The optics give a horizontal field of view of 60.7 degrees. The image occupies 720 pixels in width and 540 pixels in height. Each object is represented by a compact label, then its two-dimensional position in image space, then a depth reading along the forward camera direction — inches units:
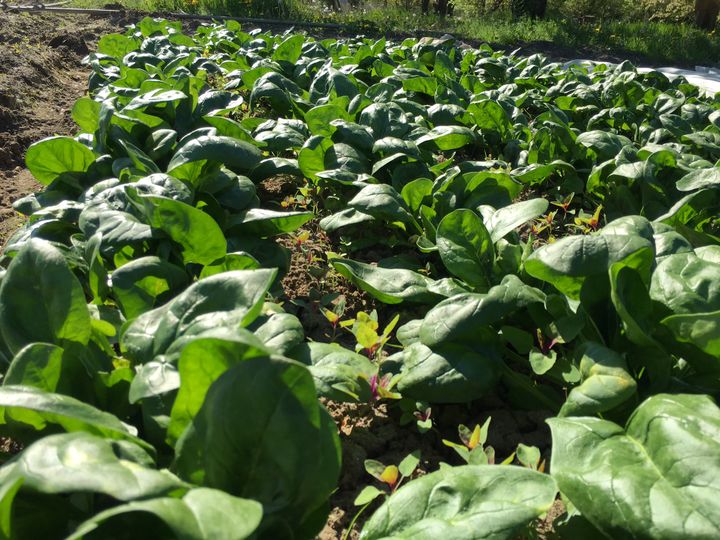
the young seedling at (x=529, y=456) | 16.0
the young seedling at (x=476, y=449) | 16.3
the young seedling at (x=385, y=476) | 15.4
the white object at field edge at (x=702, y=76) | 73.5
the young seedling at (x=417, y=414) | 18.6
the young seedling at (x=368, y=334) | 19.6
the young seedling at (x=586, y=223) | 29.2
